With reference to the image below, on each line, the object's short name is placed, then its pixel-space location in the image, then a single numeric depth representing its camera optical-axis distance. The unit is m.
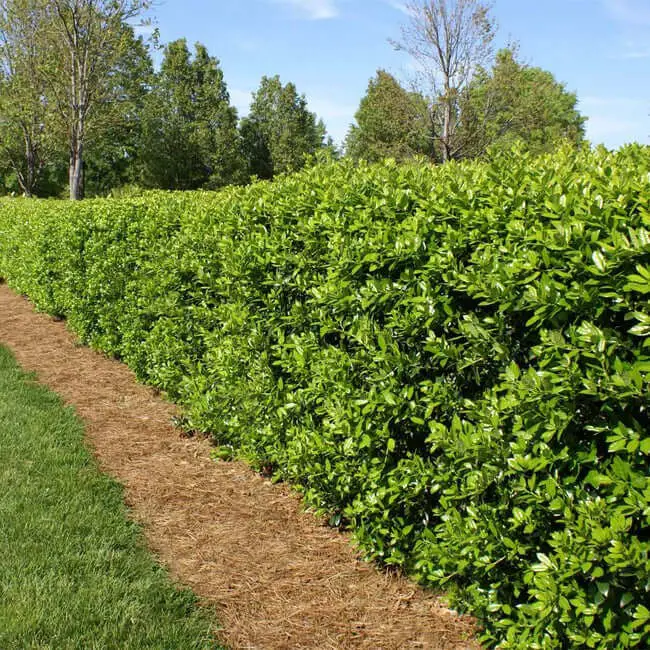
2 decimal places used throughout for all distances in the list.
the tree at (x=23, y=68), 22.64
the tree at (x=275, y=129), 38.12
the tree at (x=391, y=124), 24.31
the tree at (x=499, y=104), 22.75
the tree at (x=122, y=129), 23.27
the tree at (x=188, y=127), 35.53
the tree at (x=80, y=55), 17.09
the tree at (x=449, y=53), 20.98
